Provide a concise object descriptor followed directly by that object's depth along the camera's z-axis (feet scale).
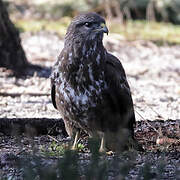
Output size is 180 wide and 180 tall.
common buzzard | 37.81
